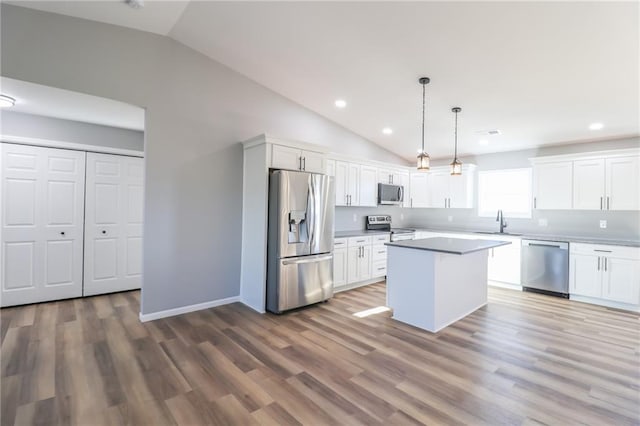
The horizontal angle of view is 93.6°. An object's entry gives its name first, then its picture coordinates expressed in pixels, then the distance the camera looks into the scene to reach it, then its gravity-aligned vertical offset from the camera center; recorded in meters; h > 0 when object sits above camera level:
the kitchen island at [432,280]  3.32 -0.77
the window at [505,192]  5.50 +0.47
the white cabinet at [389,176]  5.93 +0.78
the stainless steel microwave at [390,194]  5.86 +0.42
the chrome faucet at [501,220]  5.54 -0.06
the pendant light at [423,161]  3.21 +0.58
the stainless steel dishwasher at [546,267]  4.54 -0.77
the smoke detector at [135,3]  2.83 +1.97
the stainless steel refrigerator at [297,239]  3.77 -0.35
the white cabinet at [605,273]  4.02 -0.77
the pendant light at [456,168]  3.53 +0.57
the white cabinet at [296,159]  3.91 +0.74
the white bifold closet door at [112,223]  4.29 -0.20
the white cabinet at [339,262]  4.68 -0.77
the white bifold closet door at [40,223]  3.78 -0.20
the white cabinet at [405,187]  6.41 +0.59
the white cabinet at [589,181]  4.30 +0.57
